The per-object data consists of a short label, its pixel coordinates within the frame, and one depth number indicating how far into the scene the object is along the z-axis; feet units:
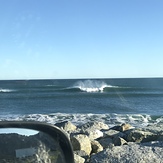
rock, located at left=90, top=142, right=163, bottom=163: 11.15
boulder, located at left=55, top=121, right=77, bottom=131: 25.40
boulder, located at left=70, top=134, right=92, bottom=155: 16.83
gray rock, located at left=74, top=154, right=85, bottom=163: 13.10
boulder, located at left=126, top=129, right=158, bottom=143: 19.38
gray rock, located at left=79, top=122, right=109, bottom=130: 25.27
